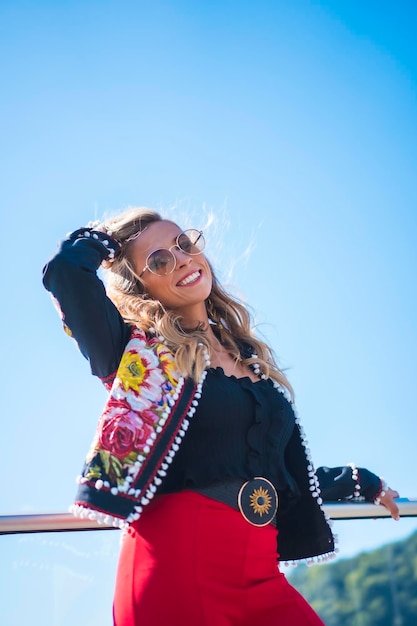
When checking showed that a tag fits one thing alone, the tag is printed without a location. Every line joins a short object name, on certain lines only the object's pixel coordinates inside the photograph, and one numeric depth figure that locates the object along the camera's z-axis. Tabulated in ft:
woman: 7.89
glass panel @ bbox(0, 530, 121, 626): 8.92
